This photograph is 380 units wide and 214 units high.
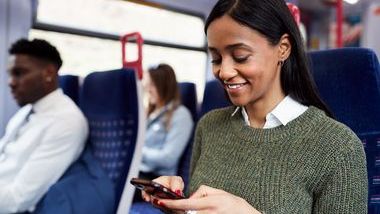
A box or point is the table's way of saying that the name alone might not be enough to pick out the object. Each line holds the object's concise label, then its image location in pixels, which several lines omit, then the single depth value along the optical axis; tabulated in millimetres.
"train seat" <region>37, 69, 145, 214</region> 1390
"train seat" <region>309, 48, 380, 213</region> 883
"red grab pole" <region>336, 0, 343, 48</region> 1890
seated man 1357
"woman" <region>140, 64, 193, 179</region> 2303
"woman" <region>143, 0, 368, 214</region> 719
